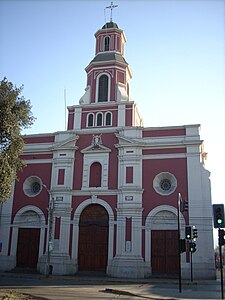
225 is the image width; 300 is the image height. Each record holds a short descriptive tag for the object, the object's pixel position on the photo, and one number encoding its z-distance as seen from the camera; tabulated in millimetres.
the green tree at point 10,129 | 19703
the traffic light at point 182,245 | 20172
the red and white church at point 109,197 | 29141
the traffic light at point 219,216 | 15629
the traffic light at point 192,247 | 24694
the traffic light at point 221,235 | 15688
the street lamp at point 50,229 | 27953
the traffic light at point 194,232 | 25125
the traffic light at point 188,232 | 22959
